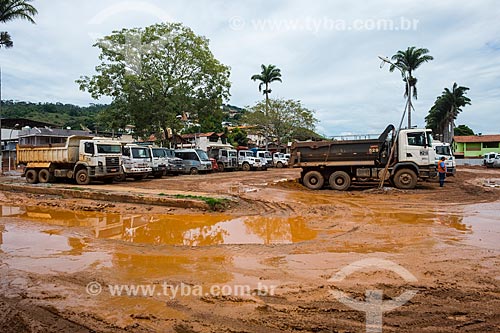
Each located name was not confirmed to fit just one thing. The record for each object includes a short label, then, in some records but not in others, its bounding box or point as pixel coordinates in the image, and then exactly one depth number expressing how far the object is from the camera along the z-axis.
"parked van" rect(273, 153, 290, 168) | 38.47
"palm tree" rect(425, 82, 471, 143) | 53.02
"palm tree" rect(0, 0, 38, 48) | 24.25
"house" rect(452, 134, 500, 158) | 55.44
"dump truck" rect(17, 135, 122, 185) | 16.41
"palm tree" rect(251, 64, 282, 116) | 47.53
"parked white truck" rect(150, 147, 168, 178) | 20.84
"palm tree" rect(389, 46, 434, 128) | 37.84
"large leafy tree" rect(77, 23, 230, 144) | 26.19
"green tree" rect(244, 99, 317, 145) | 44.06
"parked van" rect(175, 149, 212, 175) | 24.83
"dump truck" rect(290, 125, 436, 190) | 14.99
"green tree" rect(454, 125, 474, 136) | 73.50
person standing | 15.47
